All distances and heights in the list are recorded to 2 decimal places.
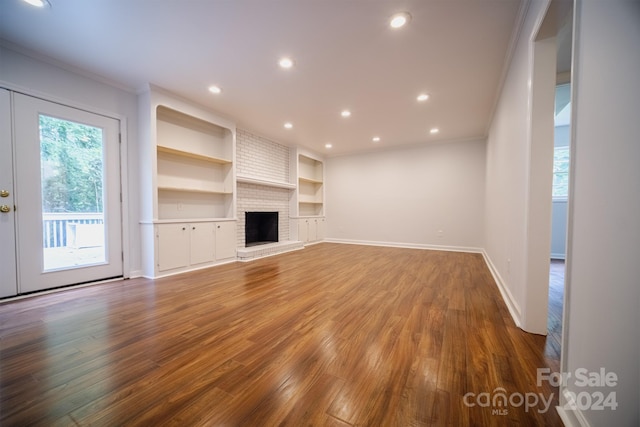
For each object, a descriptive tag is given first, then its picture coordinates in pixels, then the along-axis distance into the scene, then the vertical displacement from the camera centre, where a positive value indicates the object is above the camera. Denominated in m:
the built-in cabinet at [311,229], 6.47 -0.63
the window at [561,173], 4.62 +0.71
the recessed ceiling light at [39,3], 1.93 +1.68
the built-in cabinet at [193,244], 3.52 -0.61
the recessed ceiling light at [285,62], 2.70 +1.69
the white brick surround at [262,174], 5.10 +0.80
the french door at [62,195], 2.59 +0.13
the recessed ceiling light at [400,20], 2.05 +1.68
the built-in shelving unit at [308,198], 6.36 +0.30
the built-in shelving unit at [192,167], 3.80 +0.72
